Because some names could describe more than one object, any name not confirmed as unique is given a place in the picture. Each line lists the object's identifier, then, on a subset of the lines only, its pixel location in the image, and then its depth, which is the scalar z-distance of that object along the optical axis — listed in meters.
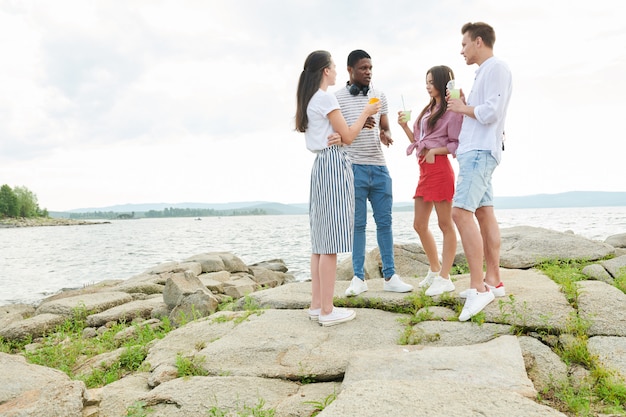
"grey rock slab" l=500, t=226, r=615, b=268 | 7.33
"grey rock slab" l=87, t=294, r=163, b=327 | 7.30
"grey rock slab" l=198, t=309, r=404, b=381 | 3.54
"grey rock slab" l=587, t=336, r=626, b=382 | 3.31
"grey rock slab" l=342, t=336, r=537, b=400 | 2.80
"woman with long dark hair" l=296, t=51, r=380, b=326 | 4.15
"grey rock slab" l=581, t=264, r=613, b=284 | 5.60
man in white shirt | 4.04
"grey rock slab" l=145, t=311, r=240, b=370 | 4.23
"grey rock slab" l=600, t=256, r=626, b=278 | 5.85
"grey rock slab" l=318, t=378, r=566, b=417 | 2.33
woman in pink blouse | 4.74
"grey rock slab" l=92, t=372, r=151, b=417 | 3.20
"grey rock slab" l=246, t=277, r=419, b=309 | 4.95
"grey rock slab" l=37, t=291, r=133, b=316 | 7.89
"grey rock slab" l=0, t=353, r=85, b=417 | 2.87
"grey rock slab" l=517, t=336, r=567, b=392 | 3.26
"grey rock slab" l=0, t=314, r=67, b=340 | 7.00
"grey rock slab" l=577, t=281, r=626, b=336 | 3.81
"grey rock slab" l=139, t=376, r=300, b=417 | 3.05
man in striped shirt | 4.90
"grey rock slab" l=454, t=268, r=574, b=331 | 3.91
